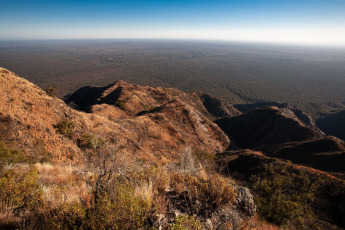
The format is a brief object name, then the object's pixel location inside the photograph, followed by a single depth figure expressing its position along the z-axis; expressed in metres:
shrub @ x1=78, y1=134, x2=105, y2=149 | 15.08
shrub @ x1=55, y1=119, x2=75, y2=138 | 14.70
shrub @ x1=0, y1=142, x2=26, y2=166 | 8.44
